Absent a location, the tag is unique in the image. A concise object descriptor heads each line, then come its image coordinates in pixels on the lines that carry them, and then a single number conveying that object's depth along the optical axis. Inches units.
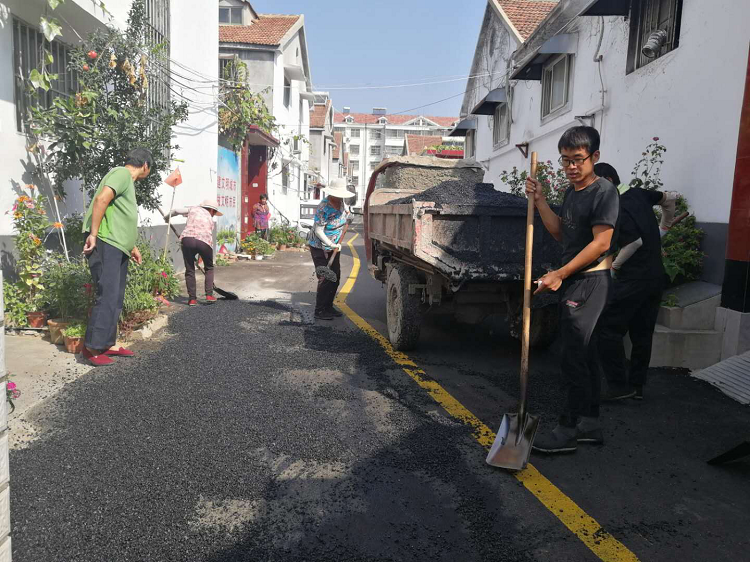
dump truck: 207.0
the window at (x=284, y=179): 974.4
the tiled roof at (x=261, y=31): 905.5
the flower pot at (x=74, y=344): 227.1
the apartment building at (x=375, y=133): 3688.5
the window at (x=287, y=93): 1032.6
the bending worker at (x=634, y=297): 188.4
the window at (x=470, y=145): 885.8
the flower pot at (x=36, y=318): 250.1
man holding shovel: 142.8
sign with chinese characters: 614.4
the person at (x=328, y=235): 316.5
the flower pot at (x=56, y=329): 236.5
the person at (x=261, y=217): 749.3
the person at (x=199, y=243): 340.8
